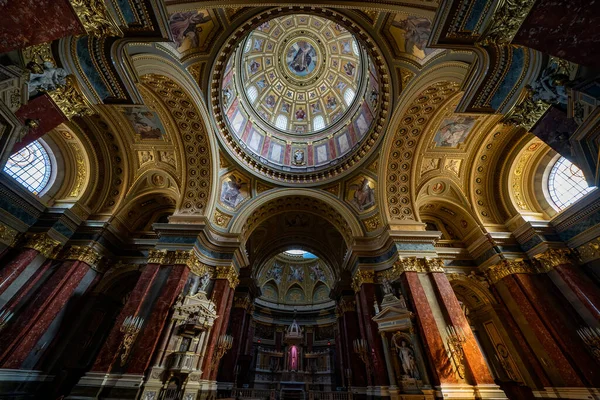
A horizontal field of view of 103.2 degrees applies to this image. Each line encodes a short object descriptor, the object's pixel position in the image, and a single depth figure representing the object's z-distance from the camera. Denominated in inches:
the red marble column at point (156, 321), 336.8
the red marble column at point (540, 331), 329.4
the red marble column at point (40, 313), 329.1
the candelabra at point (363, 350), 440.1
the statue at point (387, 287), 442.0
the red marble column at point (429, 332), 338.3
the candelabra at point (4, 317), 332.8
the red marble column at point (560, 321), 322.0
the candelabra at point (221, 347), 428.2
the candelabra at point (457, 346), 341.2
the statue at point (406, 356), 360.8
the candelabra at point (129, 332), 341.7
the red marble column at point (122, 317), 332.2
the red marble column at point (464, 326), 335.3
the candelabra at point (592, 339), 318.3
